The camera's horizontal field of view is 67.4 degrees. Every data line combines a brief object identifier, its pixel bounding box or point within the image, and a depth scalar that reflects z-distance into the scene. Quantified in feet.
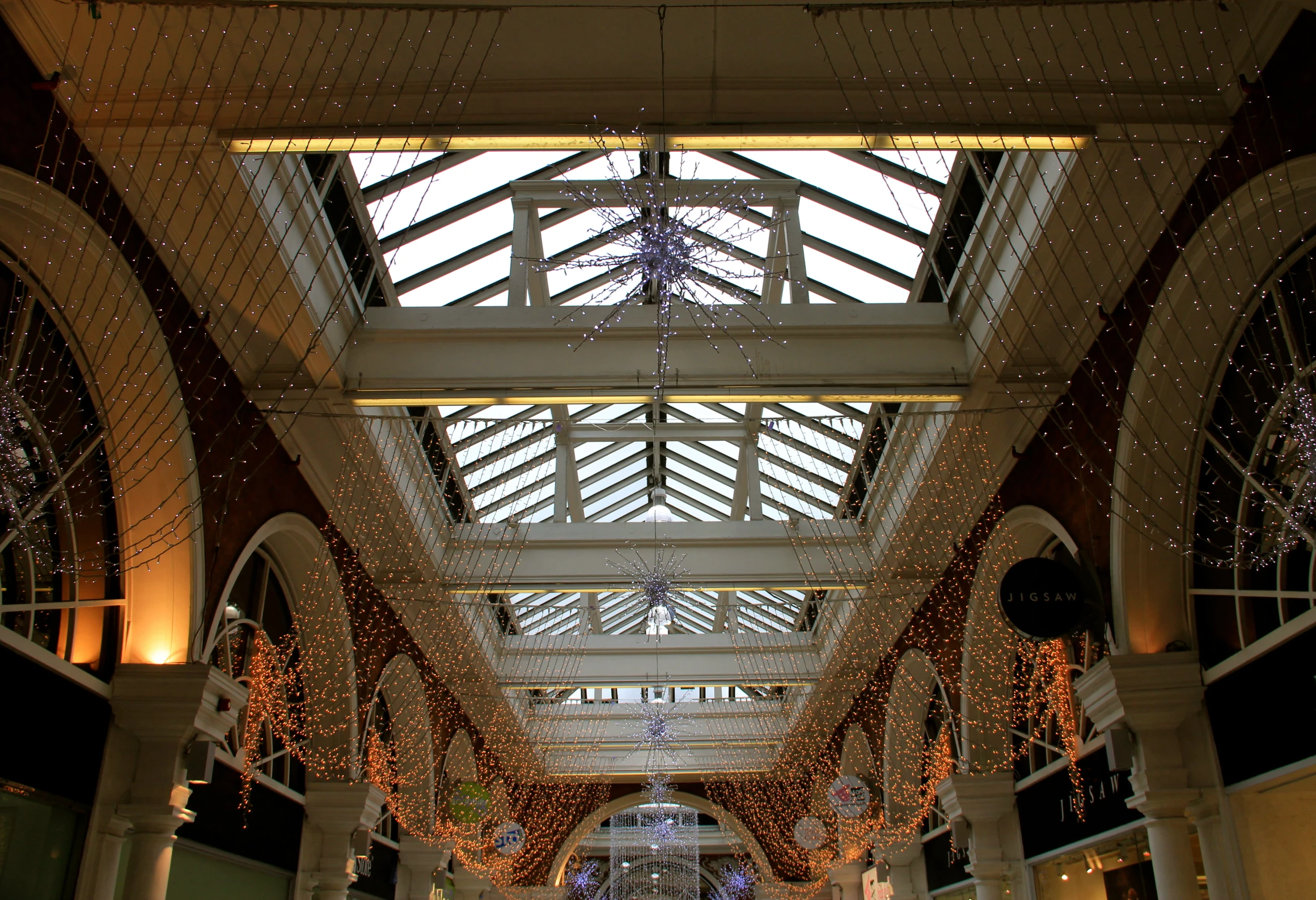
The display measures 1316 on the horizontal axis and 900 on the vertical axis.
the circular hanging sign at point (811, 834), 54.29
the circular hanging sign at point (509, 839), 50.70
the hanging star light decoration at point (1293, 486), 13.44
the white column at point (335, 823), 32.45
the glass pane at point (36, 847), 17.21
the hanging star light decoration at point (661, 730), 50.93
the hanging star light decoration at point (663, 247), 15.25
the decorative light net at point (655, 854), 70.28
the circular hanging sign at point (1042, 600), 19.94
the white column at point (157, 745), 19.49
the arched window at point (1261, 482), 14.70
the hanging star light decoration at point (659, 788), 58.80
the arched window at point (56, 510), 16.19
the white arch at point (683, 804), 68.44
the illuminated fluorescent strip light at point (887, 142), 15.24
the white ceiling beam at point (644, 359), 22.33
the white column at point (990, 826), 32.01
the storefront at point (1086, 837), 24.25
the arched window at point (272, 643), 25.67
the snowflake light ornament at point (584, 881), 74.74
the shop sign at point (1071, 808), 24.64
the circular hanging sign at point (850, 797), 43.50
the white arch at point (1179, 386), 15.57
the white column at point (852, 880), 53.01
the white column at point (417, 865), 43.96
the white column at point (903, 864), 43.57
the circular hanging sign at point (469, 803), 43.21
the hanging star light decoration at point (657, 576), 32.01
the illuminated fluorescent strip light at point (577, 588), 32.24
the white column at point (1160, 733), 19.44
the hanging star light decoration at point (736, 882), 75.90
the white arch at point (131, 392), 15.78
